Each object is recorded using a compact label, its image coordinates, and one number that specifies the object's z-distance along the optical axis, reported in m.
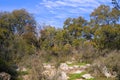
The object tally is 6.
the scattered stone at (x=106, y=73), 14.21
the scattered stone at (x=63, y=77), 11.23
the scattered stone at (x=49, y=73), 10.30
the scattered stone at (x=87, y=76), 13.73
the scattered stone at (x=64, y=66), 15.64
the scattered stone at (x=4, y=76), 10.80
